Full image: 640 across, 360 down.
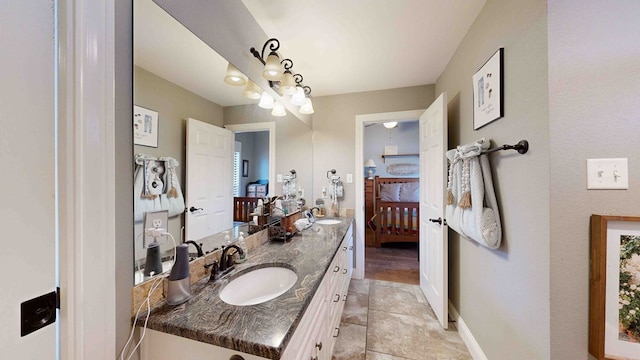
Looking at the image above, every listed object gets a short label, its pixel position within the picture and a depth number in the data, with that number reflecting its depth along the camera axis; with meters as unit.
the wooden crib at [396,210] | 3.84
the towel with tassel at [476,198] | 1.29
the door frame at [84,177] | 0.61
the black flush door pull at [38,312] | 0.55
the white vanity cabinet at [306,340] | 0.72
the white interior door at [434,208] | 1.91
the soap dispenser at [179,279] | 0.85
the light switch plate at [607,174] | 0.91
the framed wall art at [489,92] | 1.27
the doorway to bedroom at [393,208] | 3.21
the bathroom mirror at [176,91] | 0.83
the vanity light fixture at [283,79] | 1.50
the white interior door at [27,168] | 0.51
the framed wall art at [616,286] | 0.88
